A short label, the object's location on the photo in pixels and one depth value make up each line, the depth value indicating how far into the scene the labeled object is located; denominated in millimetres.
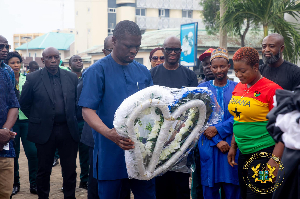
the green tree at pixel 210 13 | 20828
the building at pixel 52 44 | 56188
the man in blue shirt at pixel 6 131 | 3968
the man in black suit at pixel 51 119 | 5000
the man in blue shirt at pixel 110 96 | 3178
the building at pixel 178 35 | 24503
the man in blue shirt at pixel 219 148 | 4098
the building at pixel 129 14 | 41844
